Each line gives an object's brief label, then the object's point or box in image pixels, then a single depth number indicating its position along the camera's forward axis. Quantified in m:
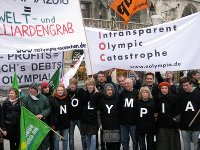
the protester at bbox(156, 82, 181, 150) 6.52
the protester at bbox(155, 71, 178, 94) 7.57
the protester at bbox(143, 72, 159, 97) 7.22
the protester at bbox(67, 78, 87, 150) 7.12
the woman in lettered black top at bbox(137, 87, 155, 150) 6.58
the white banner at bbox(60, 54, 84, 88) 8.73
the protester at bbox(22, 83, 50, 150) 6.57
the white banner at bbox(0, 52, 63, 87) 7.12
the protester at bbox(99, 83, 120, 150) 6.72
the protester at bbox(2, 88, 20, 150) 6.39
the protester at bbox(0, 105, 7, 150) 6.21
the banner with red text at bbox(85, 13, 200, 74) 7.05
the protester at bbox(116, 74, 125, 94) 7.75
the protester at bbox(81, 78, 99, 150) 6.91
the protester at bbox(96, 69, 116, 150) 7.52
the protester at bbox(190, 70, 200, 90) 7.46
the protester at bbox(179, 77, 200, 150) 6.32
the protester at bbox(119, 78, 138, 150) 6.71
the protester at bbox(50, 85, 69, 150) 6.84
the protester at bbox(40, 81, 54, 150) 7.18
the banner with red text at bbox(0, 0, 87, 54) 6.54
